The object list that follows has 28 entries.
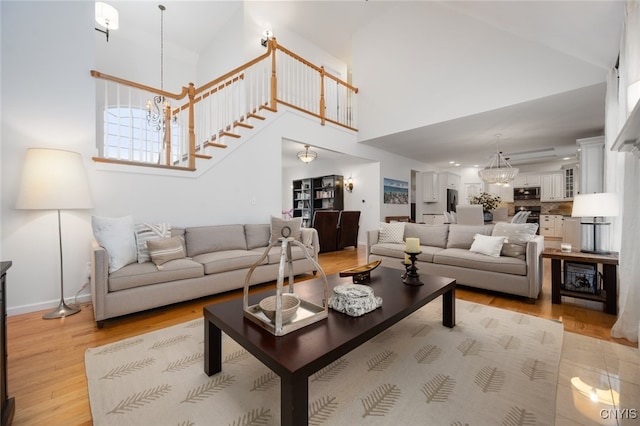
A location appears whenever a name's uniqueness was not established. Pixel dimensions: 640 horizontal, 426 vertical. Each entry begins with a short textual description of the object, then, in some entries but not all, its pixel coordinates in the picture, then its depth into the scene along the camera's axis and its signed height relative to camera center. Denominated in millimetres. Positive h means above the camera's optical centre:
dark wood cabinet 1113 -701
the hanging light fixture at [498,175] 5555 +773
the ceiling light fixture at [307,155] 5852 +1244
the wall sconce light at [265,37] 5393 +3657
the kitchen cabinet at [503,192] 8805 +630
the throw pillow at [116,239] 2391 -285
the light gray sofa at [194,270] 2205 -622
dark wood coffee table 966 -589
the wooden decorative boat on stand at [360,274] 2040 -514
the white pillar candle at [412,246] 2037 -285
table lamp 2441 +40
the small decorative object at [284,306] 1274 -510
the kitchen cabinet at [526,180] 8258 +969
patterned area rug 1236 -980
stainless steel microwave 8291 +557
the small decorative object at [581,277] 2582 -691
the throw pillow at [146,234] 2682 -269
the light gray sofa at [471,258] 2750 -594
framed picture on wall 6926 +529
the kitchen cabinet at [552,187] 7758 +705
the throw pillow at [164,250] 2578 -415
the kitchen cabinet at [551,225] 7672 -451
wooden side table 2418 -657
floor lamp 2283 +233
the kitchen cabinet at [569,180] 7422 +880
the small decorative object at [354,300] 1436 -522
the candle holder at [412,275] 2011 -518
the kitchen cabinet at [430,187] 8320 +745
